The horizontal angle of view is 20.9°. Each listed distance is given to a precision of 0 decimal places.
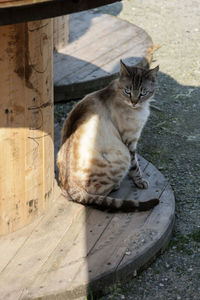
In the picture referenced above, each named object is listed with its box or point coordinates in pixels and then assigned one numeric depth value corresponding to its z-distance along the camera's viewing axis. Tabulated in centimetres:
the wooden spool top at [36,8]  212
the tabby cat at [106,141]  365
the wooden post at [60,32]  576
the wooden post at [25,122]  300
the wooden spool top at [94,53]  548
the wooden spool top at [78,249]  306
